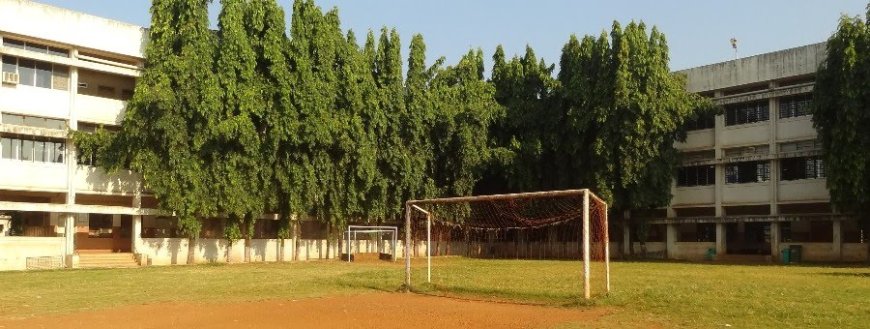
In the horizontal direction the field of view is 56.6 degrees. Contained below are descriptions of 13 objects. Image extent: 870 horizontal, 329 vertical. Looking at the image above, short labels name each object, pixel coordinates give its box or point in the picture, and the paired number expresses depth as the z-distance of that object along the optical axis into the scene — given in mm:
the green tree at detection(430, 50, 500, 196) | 44406
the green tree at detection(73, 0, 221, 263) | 34094
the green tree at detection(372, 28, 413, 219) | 42219
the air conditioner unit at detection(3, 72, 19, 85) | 33281
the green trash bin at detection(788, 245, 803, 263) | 40469
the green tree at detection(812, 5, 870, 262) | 35375
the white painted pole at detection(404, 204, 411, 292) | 21766
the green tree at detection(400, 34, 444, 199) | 43250
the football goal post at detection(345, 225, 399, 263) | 42094
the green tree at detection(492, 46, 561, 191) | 44812
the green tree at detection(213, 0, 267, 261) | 35656
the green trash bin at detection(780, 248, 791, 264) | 40156
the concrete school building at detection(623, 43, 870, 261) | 41281
